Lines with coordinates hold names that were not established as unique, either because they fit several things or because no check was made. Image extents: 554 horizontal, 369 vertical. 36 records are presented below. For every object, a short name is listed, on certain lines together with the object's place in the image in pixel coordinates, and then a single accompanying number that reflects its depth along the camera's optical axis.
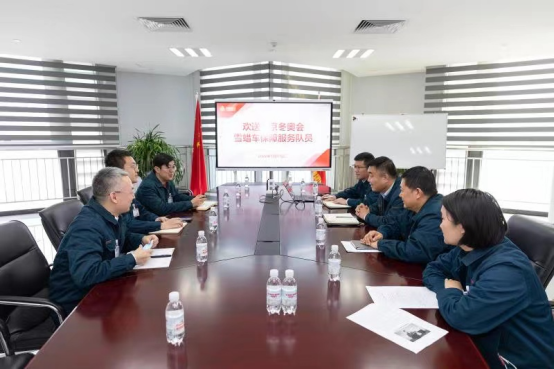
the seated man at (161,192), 2.94
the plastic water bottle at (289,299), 1.25
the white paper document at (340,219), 2.55
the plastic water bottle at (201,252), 1.75
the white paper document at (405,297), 1.33
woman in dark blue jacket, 1.14
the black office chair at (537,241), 1.52
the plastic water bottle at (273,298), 1.24
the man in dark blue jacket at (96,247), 1.52
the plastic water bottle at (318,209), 2.83
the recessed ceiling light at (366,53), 4.74
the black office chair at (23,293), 1.51
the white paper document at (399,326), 1.10
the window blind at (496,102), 4.96
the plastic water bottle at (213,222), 2.37
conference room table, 1.01
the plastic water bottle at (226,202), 3.10
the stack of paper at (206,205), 3.06
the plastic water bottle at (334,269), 1.55
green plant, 5.33
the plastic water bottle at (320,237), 2.05
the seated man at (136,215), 2.38
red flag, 5.61
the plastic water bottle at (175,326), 1.07
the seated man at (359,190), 3.24
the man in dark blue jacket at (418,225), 1.77
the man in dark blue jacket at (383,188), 2.52
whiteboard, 5.30
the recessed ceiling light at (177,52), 4.59
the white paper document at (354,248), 1.96
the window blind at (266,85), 5.57
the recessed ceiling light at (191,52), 4.71
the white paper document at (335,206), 3.17
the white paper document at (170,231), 2.34
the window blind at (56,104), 4.93
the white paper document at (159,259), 1.72
